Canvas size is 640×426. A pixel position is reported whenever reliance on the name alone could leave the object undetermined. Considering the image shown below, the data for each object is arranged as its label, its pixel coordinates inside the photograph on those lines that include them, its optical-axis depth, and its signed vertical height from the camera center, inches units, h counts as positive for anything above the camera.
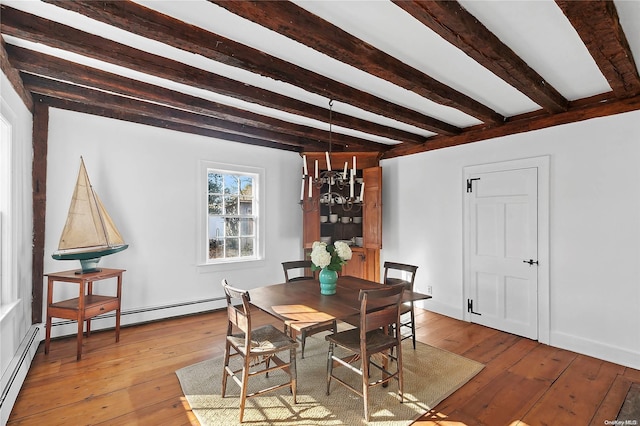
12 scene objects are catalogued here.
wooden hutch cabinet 198.8 -1.4
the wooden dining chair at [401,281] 126.6 -29.8
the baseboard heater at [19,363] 86.0 -48.5
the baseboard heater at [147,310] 139.5 -48.6
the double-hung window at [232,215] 183.8 -1.0
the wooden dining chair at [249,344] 86.9 -39.4
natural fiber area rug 87.9 -56.6
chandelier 127.3 +13.6
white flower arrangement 107.9 -14.7
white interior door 145.9 -17.6
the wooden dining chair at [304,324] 83.4 -29.3
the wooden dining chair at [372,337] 88.6 -39.2
